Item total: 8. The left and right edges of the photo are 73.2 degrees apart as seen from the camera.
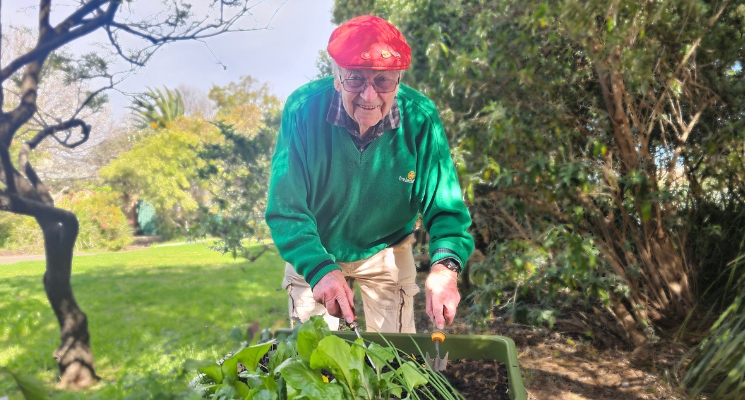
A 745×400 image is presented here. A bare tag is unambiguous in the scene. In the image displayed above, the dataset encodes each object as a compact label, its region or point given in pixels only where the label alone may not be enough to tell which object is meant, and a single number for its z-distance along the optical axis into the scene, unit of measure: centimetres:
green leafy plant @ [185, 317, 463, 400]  76
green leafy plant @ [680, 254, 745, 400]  236
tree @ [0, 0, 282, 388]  392
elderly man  134
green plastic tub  104
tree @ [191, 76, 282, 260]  497
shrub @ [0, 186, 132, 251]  717
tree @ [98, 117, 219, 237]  1016
